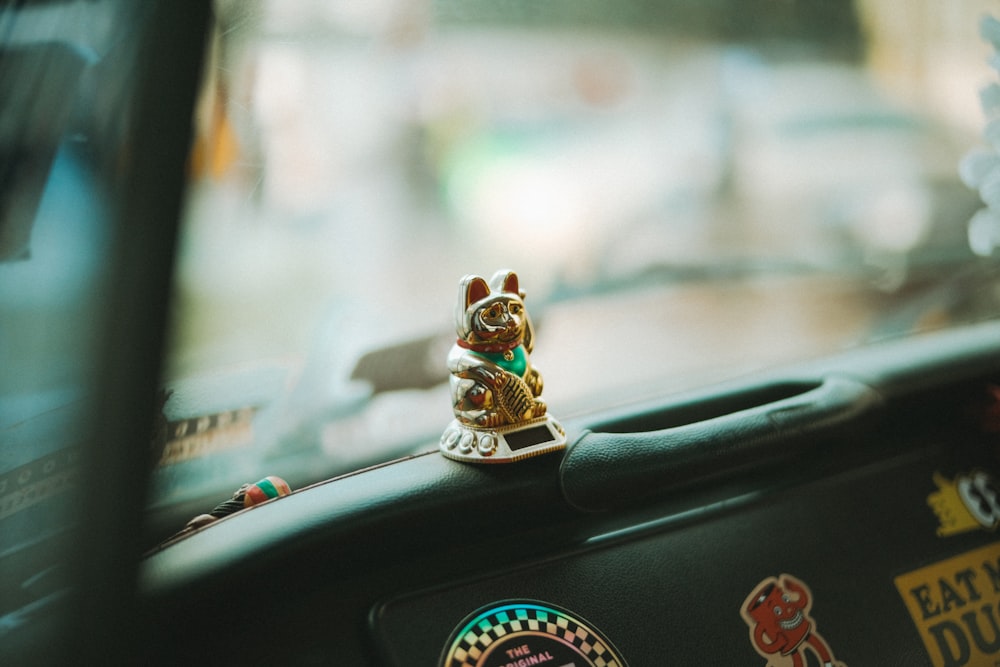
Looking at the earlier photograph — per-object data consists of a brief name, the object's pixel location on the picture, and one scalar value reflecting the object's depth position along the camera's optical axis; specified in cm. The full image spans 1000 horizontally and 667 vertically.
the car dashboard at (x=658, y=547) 74
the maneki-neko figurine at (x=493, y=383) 78
